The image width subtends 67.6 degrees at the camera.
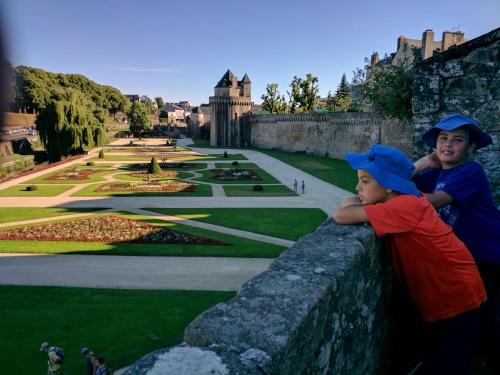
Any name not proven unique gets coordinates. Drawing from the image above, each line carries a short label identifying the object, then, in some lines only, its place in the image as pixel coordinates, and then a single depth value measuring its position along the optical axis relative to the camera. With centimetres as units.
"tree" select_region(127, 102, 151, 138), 8006
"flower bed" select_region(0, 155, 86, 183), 3063
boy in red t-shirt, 260
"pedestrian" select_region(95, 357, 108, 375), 642
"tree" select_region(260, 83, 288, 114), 7238
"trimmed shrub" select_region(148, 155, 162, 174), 3147
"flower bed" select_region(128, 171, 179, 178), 3118
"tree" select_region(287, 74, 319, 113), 6446
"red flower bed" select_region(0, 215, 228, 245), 1519
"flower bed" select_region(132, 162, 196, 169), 3733
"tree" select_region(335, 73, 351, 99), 6746
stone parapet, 170
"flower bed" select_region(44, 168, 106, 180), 3032
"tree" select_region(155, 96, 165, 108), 17075
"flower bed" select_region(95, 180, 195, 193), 2539
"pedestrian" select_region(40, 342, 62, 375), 643
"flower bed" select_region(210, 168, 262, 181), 3086
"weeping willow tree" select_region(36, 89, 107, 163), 3800
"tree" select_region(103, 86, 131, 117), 10361
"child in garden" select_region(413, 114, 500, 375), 319
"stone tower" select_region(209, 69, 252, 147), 6519
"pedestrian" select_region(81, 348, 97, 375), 660
